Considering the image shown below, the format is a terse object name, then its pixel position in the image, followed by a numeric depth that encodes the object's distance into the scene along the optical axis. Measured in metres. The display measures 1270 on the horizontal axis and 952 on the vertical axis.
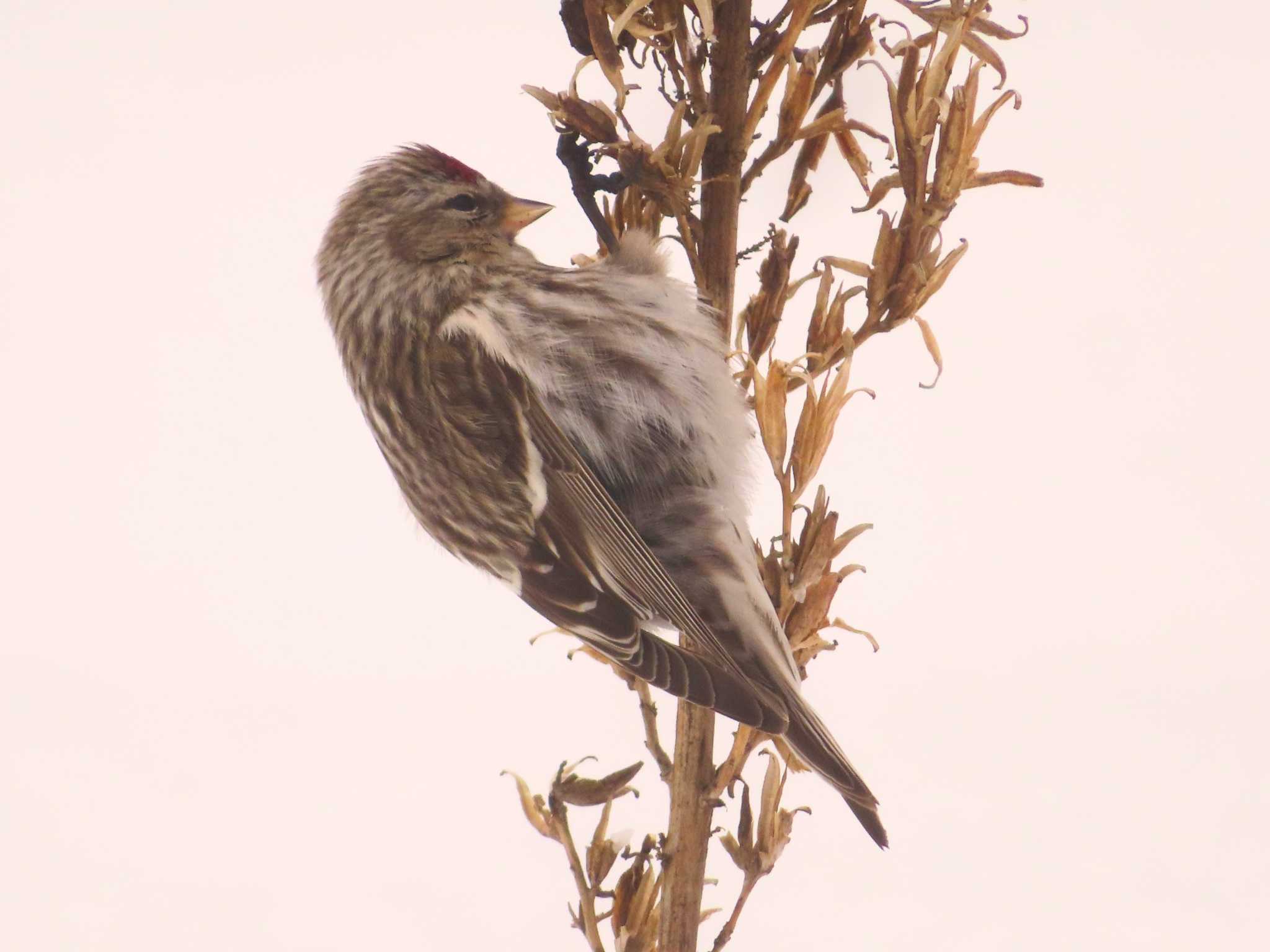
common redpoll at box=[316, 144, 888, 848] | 3.44
